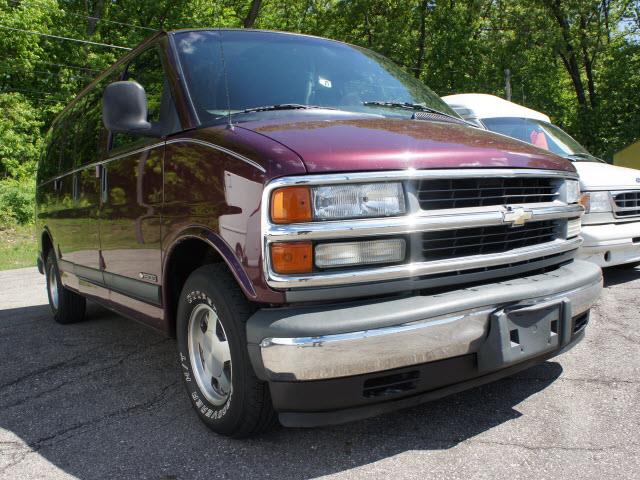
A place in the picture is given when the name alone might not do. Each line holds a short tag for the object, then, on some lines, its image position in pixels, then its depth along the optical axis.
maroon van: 2.37
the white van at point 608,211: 5.73
